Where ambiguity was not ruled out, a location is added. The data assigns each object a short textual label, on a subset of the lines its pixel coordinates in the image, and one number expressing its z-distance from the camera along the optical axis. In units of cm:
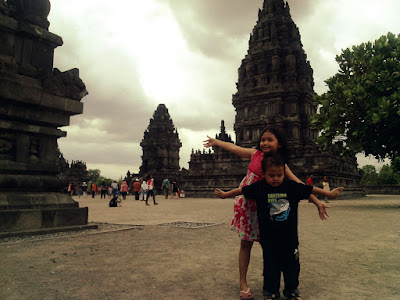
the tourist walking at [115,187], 2132
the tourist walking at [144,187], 2080
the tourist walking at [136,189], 2484
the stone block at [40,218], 559
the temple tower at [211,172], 3098
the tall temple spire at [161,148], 5294
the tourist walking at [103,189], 2961
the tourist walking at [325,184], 1777
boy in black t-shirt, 290
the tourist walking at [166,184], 2665
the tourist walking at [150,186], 1838
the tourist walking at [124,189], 2586
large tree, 1387
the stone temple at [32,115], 609
